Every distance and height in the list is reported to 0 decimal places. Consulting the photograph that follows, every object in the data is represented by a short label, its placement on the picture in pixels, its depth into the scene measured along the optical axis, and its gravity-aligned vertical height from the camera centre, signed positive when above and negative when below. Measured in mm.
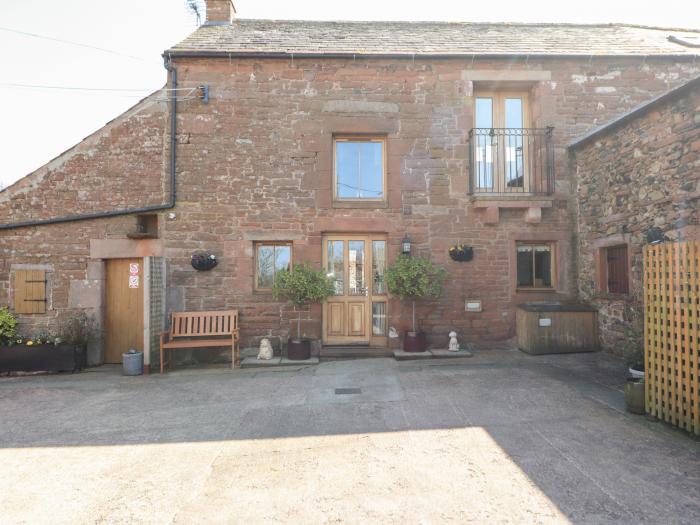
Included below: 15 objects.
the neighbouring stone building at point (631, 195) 4988 +1245
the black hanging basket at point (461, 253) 7227 +473
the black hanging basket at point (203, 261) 7078 +348
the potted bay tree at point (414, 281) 6758 -49
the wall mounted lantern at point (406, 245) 7188 +625
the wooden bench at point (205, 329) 6812 -895
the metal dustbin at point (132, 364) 6328 -1385
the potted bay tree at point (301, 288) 6637 -161
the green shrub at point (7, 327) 6629 -797
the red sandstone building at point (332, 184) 7152 +1825
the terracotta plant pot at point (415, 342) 6934 -1160
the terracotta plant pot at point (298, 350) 6809 -1264
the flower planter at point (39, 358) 6453 -1312
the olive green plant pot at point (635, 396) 4027 -1275
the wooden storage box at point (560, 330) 6801 -948
